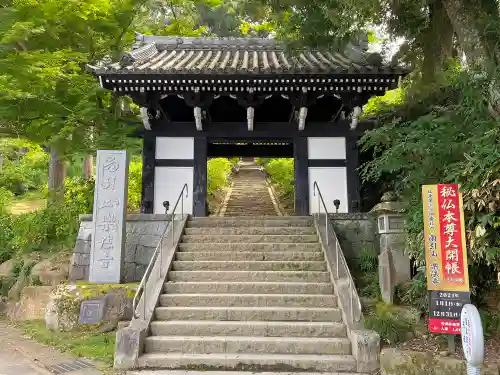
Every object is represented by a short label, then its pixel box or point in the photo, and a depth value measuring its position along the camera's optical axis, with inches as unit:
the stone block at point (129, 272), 309.4
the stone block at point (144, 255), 317.1
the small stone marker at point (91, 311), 246.2
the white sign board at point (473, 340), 114.2
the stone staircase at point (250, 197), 517.4
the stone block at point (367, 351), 183.0
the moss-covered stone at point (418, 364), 168.4
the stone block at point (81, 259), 305.6
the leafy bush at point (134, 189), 453.7
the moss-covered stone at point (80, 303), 247.8
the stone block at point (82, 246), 309.1
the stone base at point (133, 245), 305.6
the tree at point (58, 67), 314.0
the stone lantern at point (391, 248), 232.2
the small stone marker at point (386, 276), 228.7
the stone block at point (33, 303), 290.4
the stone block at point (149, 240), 321.1
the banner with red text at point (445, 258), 176.9
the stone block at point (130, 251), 318.7
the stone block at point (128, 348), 187.8
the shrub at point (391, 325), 192.9
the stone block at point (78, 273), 300.6
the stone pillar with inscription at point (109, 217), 271.4
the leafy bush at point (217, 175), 634.6
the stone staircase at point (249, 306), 190.7
